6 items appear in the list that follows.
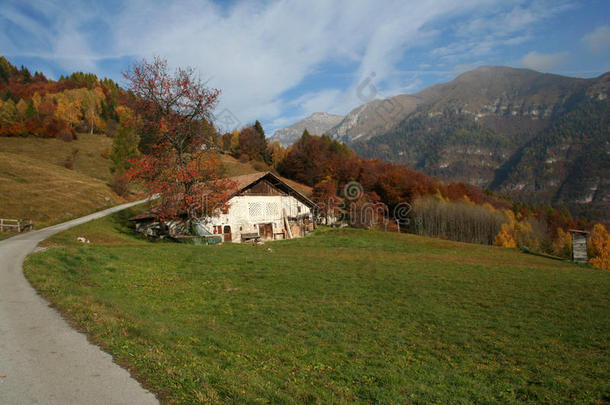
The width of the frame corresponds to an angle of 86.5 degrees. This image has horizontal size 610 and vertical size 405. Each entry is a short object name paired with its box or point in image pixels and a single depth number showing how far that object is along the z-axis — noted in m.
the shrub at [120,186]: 50.69
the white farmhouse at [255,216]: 31.02
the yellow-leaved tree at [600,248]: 41.97
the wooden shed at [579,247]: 28.69
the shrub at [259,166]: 92.50
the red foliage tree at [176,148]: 25.89
